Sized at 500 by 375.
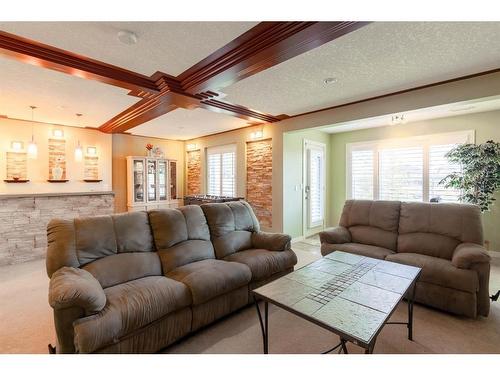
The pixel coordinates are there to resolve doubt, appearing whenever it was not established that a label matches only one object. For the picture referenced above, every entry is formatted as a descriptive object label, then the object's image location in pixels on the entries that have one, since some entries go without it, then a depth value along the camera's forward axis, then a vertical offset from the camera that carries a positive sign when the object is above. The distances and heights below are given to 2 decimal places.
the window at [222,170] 6.07 +0.28
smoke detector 2.00 +1.21
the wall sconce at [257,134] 5.23 +1.01
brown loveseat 2.28 -0.74
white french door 5.50 -0.12
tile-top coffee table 1.38 -0.79
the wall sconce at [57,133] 5.13 +1.01
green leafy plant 3.66 +0.13
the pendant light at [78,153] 4.84 +0.55
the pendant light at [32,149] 4.10 +0.54
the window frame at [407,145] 4.42 +0.75
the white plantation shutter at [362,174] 5.53 +0.17
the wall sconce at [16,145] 4.73 +0.69
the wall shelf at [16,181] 4.70 +0.00
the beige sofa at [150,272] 1.51 -0.81
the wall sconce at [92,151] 5.65 +0.69
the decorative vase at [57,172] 5.13 +0.19
